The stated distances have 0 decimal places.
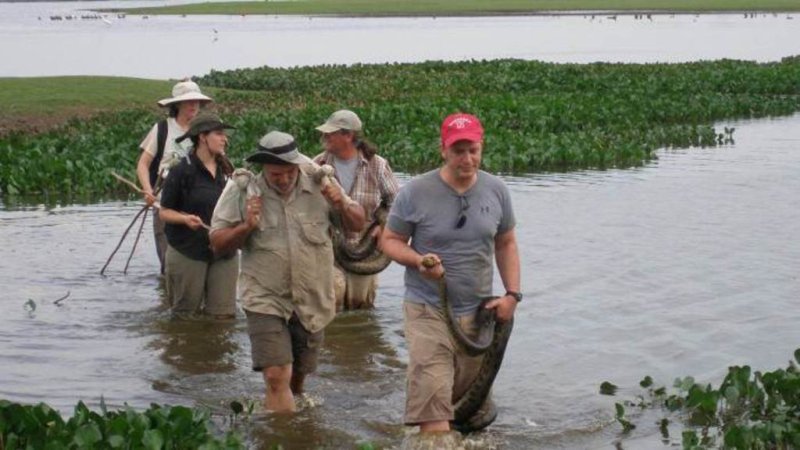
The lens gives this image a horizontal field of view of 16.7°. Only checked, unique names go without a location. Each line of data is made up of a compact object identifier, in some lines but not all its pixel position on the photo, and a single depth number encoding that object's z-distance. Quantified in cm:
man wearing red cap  1476
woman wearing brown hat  1947
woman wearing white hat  2149
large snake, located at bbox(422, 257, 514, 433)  1476
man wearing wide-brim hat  1629
